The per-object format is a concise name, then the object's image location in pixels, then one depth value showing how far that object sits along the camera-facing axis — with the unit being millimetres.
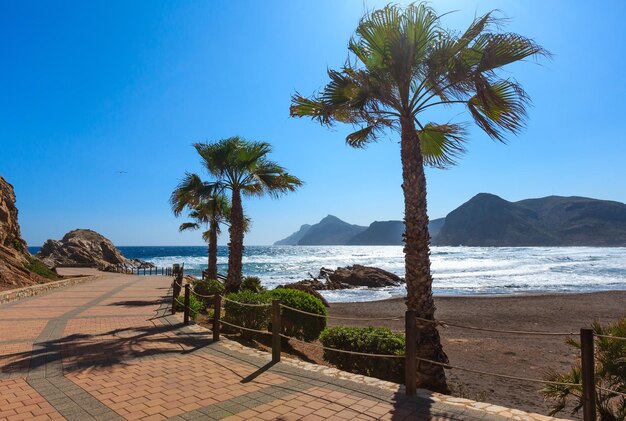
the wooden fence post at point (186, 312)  10086
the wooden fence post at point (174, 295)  12085
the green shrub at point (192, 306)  11512
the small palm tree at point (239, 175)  15180
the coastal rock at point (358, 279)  39097
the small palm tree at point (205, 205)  16802
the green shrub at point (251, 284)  15867
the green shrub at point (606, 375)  4641
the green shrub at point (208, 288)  15453
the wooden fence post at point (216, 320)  8188
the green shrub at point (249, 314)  9805
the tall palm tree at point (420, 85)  6707
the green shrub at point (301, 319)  10133
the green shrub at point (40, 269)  21944
